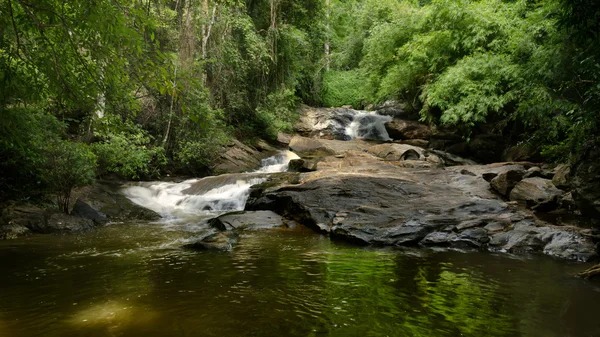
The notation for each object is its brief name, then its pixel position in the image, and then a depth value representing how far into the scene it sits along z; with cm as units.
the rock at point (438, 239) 733
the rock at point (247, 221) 888
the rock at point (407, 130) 2066
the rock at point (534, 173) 1068
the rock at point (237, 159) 1656
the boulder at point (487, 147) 1611
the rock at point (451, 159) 1653
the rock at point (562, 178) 955
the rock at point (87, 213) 974
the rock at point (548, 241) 641
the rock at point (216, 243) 668
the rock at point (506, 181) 1014
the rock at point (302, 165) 1370
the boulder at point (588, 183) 660
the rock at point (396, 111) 2209
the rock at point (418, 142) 1955
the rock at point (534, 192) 936
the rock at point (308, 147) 1862
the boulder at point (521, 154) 1432
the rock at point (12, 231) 779
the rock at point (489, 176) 1098
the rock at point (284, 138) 2139
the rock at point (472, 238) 719
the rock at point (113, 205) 1049
